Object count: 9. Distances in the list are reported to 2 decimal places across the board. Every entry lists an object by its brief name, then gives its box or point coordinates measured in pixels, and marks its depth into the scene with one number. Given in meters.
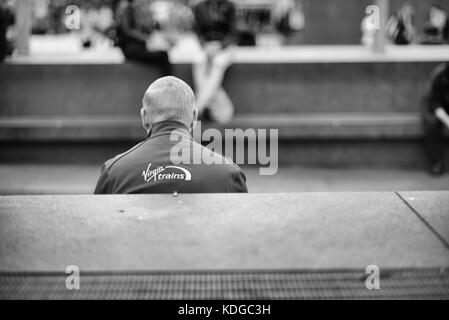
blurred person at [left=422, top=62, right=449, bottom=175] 8.18
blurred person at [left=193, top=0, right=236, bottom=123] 8.47
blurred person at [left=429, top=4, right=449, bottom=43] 13.57
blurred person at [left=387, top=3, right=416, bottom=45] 12.64
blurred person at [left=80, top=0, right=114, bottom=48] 17.72
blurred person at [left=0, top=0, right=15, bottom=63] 9.09
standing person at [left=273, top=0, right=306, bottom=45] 18.64
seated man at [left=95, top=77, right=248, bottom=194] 2.98
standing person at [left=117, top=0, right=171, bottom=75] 8.66
